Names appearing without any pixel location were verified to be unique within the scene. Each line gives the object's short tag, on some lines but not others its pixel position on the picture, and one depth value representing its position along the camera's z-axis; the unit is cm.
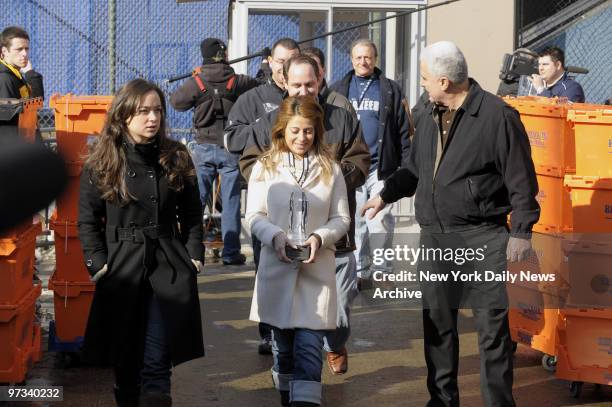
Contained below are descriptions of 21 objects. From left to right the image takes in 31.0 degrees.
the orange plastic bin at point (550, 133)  652
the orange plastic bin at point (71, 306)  691
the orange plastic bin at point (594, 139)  636
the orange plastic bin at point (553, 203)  652
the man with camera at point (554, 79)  983
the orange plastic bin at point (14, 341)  599
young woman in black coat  518
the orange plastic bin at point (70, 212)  679
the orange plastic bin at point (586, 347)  634
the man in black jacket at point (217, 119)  1074
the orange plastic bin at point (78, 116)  675
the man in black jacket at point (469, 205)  534
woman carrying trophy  553
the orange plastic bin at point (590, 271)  633
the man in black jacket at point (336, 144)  628
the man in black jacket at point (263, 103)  700
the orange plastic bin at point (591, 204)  634
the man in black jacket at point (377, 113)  923
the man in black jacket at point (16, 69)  788
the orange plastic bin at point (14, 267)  593
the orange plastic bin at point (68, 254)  685
